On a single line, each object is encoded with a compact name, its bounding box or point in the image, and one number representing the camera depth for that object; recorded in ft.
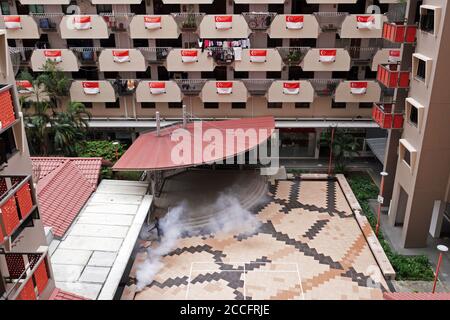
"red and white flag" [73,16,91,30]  90.94
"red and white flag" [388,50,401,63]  92.64
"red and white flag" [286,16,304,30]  90.17
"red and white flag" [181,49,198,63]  92.99
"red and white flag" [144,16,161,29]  90.67
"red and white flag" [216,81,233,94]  95.59
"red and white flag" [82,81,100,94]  96.84
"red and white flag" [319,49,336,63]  92.73
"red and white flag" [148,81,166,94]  96.12
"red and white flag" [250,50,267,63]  92.73
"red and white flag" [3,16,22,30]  92.89
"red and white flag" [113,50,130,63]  93.62
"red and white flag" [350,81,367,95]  95.20
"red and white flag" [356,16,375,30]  89.51
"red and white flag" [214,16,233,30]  89.81
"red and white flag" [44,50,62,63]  94.53
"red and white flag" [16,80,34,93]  93.68
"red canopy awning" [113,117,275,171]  79.25
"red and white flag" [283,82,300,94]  94.94
